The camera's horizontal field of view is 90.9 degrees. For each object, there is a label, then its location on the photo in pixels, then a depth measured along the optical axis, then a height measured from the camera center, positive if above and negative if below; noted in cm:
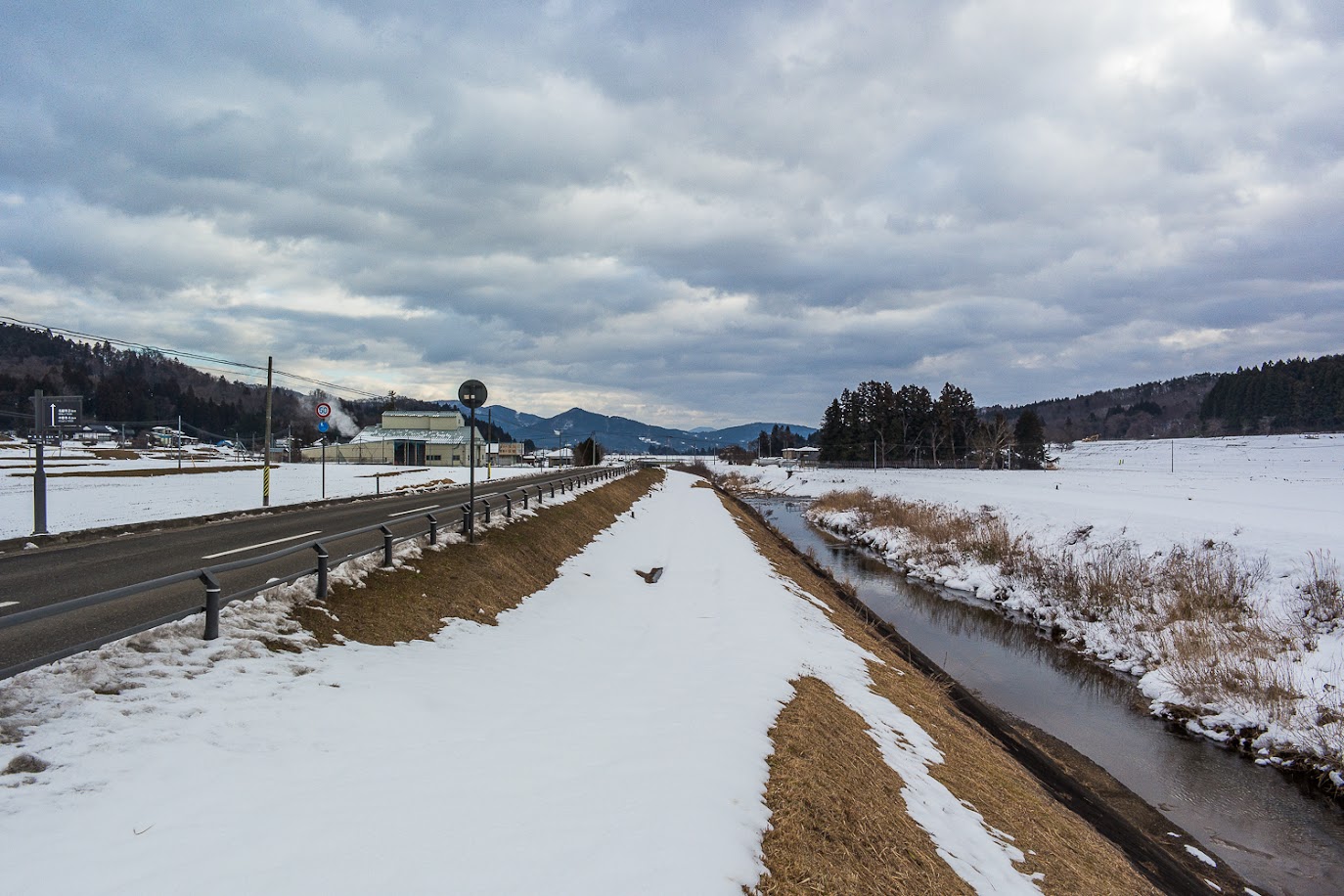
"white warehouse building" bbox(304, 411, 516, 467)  9344 -105
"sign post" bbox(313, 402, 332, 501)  2919 +93
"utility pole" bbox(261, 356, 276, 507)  2273 -174
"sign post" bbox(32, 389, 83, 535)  1455 +28
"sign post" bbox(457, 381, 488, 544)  1388 +89
